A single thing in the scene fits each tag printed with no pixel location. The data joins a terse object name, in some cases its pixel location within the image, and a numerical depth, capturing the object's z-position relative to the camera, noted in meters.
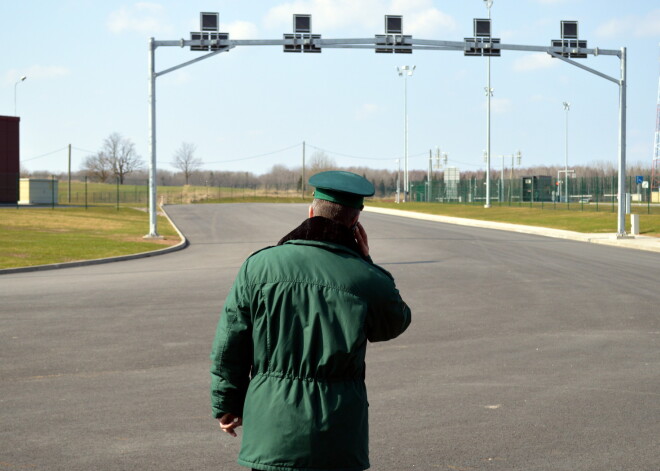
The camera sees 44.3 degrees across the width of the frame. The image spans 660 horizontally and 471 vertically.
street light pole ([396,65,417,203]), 73.62
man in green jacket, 3.05
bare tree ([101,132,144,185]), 136.62
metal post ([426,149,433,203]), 82.96
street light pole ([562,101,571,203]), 94.18
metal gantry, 26.66
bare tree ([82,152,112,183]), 135.12
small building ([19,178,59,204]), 64.75
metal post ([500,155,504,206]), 71.84
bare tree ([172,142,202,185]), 147.12
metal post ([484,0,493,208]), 55.47
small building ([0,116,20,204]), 63.22
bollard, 31.47
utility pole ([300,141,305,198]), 100.62
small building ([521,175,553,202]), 63.69
